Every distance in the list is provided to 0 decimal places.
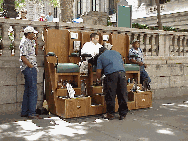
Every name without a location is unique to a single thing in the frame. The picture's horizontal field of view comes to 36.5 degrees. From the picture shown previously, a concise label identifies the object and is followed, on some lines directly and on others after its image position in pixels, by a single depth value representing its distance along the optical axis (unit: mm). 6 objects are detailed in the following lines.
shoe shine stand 7242
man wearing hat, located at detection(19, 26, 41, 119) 6898
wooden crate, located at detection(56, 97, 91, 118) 6996
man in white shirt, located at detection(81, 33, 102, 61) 7889
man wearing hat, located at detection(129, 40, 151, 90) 8977
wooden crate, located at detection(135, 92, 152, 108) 8422
